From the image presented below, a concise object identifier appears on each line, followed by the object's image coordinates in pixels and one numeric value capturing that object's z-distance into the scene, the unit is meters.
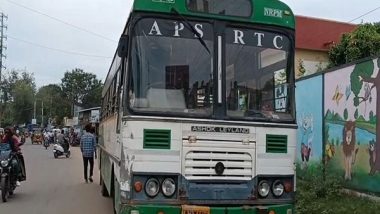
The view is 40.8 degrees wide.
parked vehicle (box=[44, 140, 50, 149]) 41.91
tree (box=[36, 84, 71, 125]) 97.69
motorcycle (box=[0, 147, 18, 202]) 11.42
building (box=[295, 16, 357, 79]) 23.77
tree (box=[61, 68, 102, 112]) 106.31
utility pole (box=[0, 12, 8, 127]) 57.04
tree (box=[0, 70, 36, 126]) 76.88
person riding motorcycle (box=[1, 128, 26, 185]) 12.37
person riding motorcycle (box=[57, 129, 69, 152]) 29.33
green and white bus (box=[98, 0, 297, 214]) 5.58
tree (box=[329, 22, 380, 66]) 19.02
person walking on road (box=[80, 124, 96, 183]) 15.02
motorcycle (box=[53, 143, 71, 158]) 28.38
